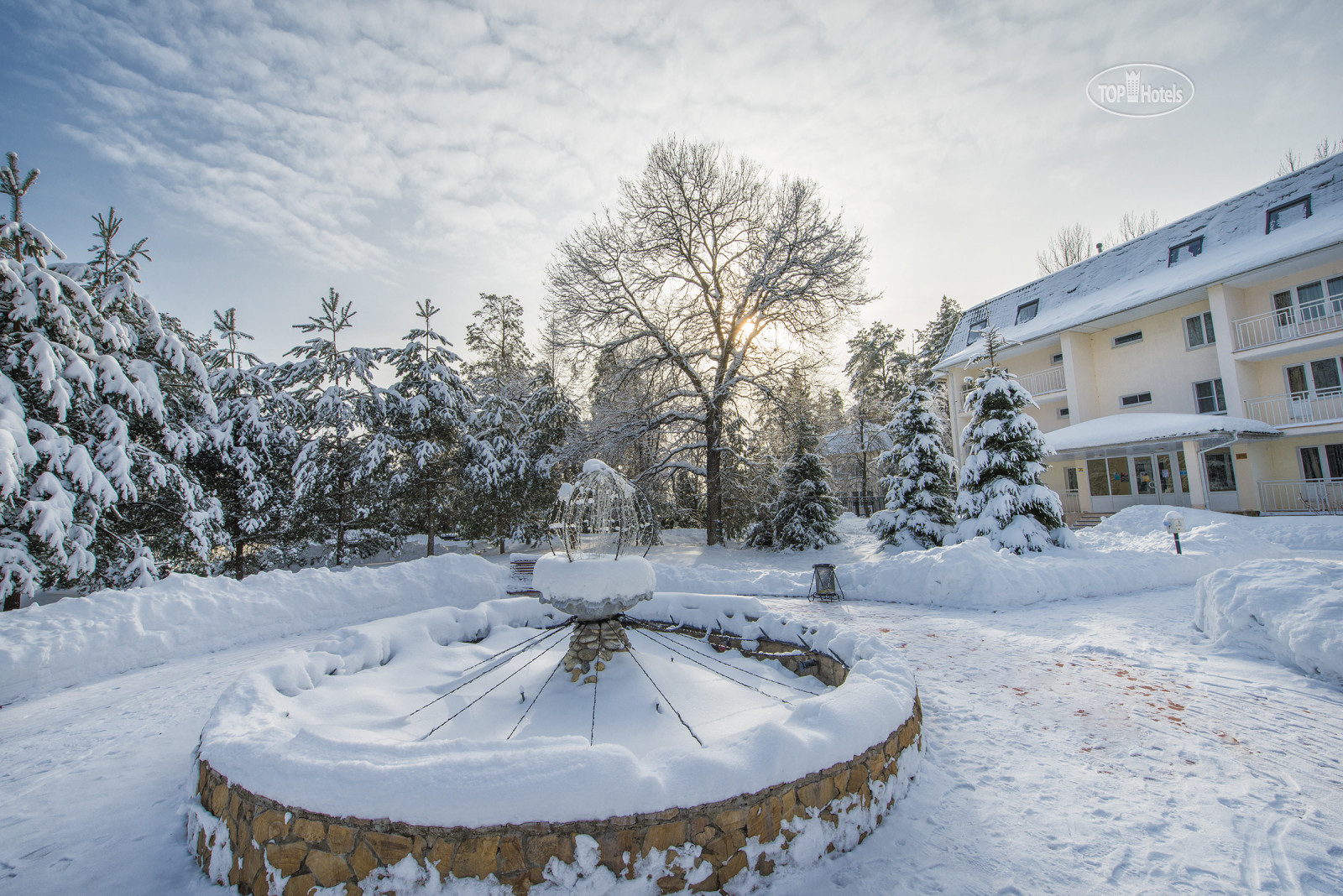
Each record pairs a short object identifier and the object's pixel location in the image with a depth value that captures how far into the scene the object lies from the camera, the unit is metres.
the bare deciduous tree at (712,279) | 16.36
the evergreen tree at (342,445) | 14.83
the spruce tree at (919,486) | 15.53
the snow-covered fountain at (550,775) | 2.34
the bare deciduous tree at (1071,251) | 31.94
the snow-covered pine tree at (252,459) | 12.91
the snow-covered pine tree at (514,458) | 17.48
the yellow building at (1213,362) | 14.47
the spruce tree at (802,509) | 16.94
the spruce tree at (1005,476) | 11.35
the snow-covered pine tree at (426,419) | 16.02
